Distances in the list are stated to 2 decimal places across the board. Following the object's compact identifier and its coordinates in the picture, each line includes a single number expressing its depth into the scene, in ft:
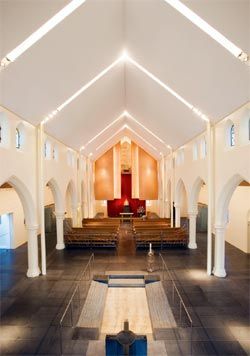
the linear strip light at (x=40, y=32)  22.33
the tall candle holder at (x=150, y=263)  42.48
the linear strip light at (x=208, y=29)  21.95
